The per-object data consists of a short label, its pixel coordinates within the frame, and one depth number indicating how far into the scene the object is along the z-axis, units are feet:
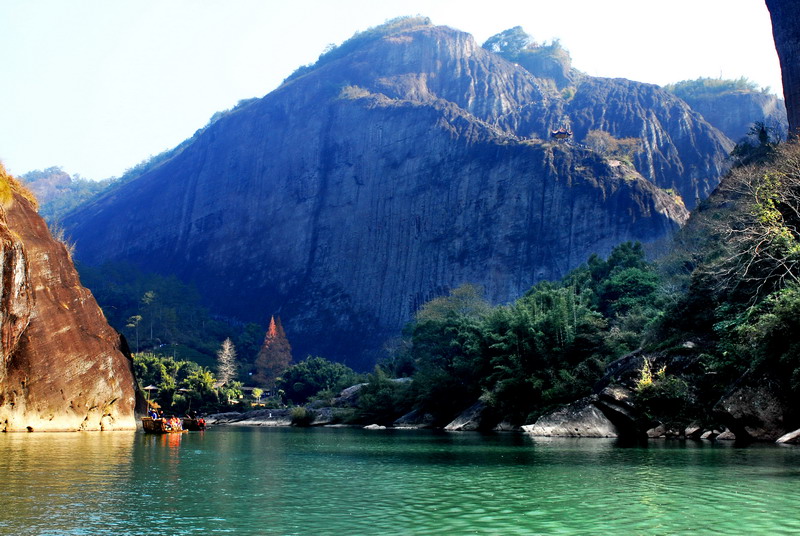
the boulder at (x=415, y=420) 159.22
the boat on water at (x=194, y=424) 155.22
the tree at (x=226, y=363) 288.10
